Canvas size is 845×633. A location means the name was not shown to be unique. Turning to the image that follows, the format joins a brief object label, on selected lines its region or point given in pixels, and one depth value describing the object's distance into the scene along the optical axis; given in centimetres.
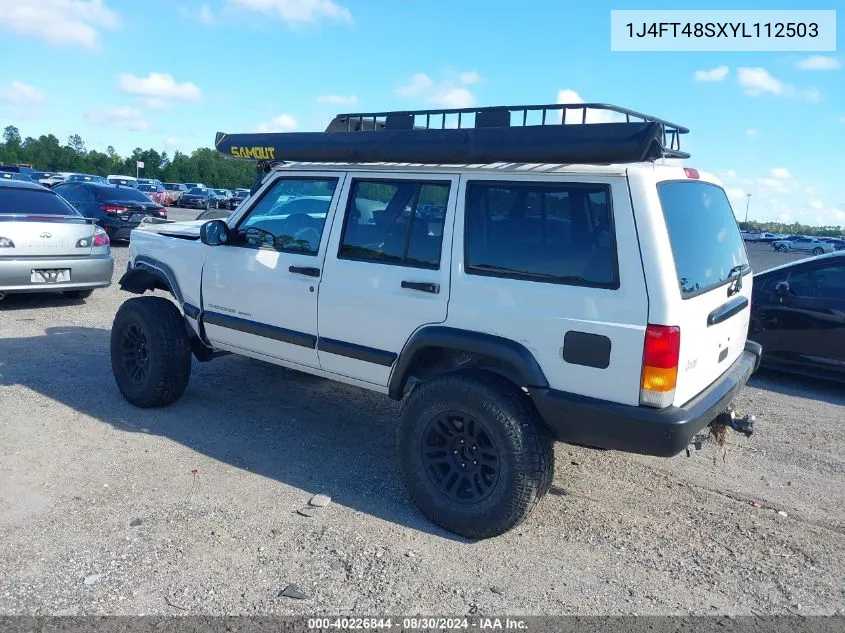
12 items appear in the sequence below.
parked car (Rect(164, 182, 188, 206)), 4409
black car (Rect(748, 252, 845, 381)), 690
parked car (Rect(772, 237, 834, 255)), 5131
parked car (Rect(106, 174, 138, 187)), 4100
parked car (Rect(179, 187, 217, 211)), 4250
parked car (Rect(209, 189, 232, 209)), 4748
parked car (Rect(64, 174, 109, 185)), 3398
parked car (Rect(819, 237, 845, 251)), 5053
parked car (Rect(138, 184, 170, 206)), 3503
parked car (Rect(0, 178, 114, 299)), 820
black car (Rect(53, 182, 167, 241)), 1554
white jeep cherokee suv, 334
